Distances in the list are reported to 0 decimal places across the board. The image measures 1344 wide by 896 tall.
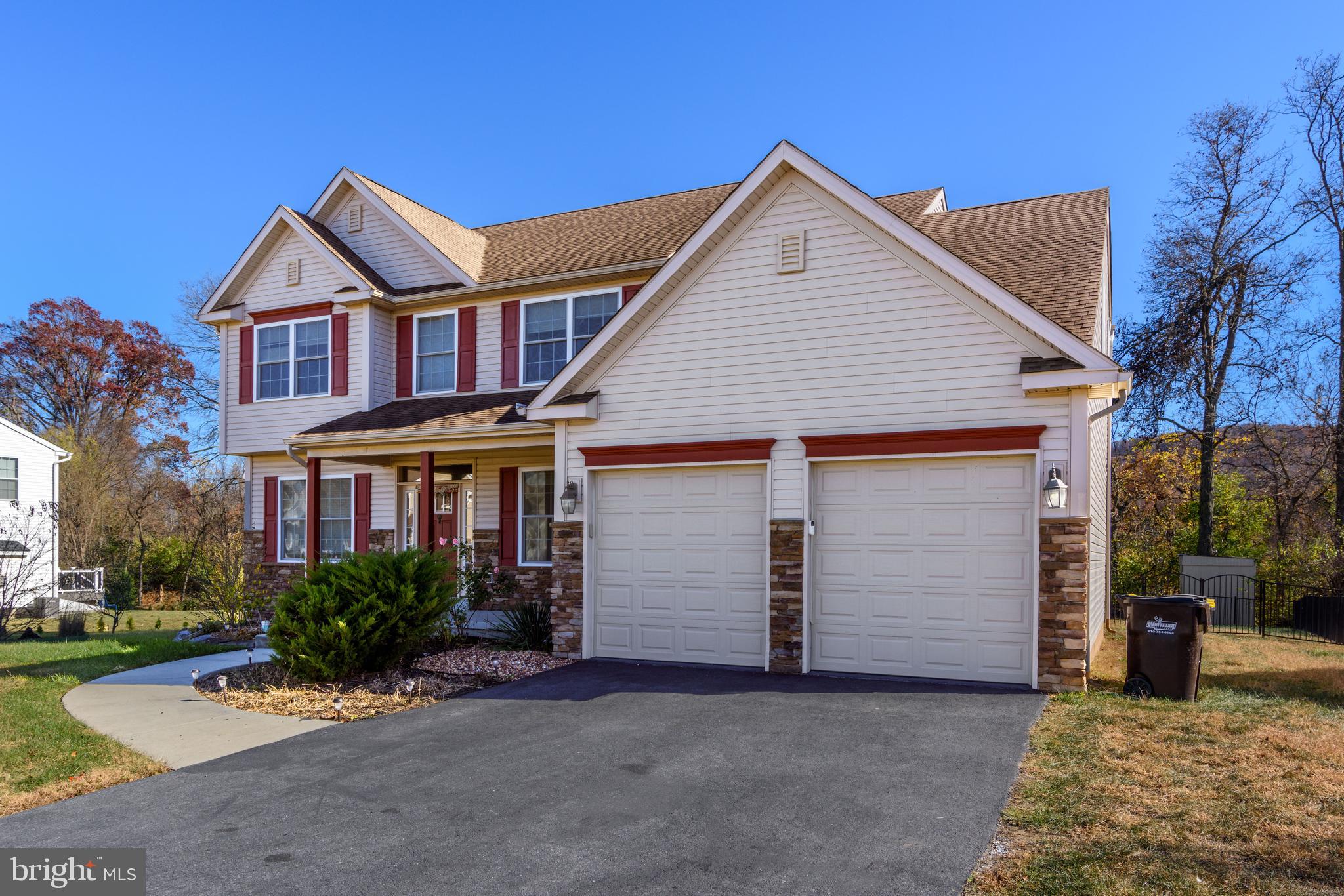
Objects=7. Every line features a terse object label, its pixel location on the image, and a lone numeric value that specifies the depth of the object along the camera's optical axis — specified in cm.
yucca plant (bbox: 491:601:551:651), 1236
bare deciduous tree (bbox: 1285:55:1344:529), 2286
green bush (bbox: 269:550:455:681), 1013
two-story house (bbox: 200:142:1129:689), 918
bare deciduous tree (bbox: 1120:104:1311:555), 2256
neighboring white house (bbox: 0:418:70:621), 2377
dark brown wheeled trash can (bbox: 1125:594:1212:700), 855
